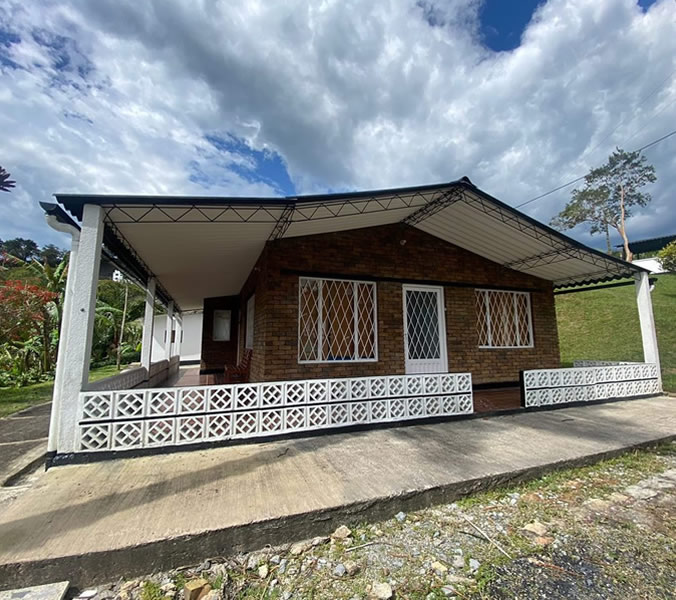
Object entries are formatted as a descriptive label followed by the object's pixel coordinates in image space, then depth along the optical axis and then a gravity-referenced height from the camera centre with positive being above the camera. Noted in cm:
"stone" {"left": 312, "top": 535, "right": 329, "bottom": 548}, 230 -144
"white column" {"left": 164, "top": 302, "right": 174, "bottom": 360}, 1147 +52
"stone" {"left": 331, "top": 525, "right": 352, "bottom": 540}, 236 -142
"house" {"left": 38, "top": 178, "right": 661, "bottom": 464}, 352 +70
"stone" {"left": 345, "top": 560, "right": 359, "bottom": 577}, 200 -144
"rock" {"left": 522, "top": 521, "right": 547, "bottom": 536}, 243 -144
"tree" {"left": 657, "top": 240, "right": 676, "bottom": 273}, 1716 +463
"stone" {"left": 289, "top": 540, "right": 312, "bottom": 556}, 223 -145
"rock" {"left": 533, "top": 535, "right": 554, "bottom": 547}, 229 -144
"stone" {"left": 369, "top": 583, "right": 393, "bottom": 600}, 179 -143
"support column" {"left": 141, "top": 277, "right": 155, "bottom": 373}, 741 +46
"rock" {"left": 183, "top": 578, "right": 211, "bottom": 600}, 178 -140
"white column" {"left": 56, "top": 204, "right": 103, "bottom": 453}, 332 +17
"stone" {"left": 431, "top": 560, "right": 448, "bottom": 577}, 200 -144
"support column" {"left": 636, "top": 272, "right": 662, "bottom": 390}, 695 +49
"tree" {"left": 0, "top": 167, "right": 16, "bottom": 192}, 587 +305
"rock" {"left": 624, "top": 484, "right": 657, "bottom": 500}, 296 -143
